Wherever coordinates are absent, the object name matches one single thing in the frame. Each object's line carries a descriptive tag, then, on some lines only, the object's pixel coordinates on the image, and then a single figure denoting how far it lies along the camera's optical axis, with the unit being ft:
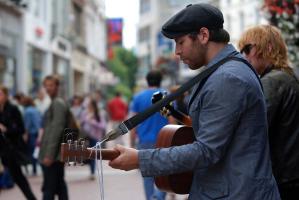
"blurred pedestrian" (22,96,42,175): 53.47
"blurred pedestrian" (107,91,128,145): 84.70
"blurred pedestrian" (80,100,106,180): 53.26
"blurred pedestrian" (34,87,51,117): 59.82
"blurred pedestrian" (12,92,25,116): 54.49
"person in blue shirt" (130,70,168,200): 27.45
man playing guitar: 9.61
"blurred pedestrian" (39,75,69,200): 27.07
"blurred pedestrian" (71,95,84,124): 59.64
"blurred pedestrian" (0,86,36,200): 30.71
